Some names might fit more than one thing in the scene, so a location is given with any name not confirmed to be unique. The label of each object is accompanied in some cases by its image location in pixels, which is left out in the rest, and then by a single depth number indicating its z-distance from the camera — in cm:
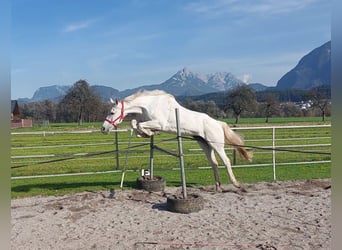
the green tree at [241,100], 5844
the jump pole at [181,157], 484
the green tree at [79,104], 4972
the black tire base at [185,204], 475
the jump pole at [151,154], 627
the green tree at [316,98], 4309
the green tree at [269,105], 5844
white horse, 562
